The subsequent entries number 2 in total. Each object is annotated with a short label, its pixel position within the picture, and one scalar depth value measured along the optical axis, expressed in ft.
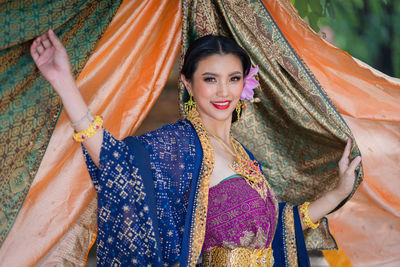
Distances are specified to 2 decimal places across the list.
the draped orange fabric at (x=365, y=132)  6.73
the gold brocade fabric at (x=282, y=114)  6.48
